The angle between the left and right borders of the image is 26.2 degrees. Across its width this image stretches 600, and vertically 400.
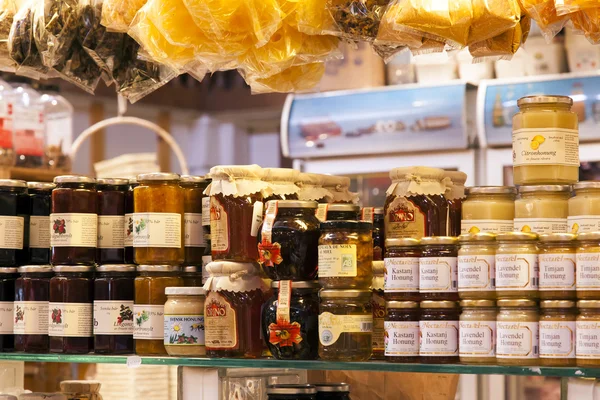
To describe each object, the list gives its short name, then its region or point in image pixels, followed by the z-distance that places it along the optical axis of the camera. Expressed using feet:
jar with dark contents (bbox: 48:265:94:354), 6.01
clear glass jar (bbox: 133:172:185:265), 5.87
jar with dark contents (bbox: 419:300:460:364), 4.96
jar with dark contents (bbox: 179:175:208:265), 5.97
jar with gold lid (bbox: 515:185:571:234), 5.29
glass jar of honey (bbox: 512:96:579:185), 5.32
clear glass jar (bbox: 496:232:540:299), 4.84
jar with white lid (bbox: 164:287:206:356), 5.68
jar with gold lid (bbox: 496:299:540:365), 4.79
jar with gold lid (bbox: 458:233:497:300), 4.93
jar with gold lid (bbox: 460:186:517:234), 5.40
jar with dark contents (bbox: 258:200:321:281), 5.34
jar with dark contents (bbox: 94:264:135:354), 5.96
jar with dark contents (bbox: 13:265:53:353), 6.14
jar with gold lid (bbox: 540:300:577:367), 4.75
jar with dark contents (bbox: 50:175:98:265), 6.04
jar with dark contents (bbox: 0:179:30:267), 6.26
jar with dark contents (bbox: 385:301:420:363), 5.05
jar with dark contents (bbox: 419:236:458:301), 5.02
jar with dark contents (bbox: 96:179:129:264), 6.13
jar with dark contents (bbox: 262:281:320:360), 5.30
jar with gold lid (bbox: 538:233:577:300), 4.80
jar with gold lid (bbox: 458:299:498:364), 4.88
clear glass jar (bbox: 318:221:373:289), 5.18
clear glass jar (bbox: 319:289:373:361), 5.18
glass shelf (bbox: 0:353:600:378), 4.75
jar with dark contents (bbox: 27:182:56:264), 6.38
